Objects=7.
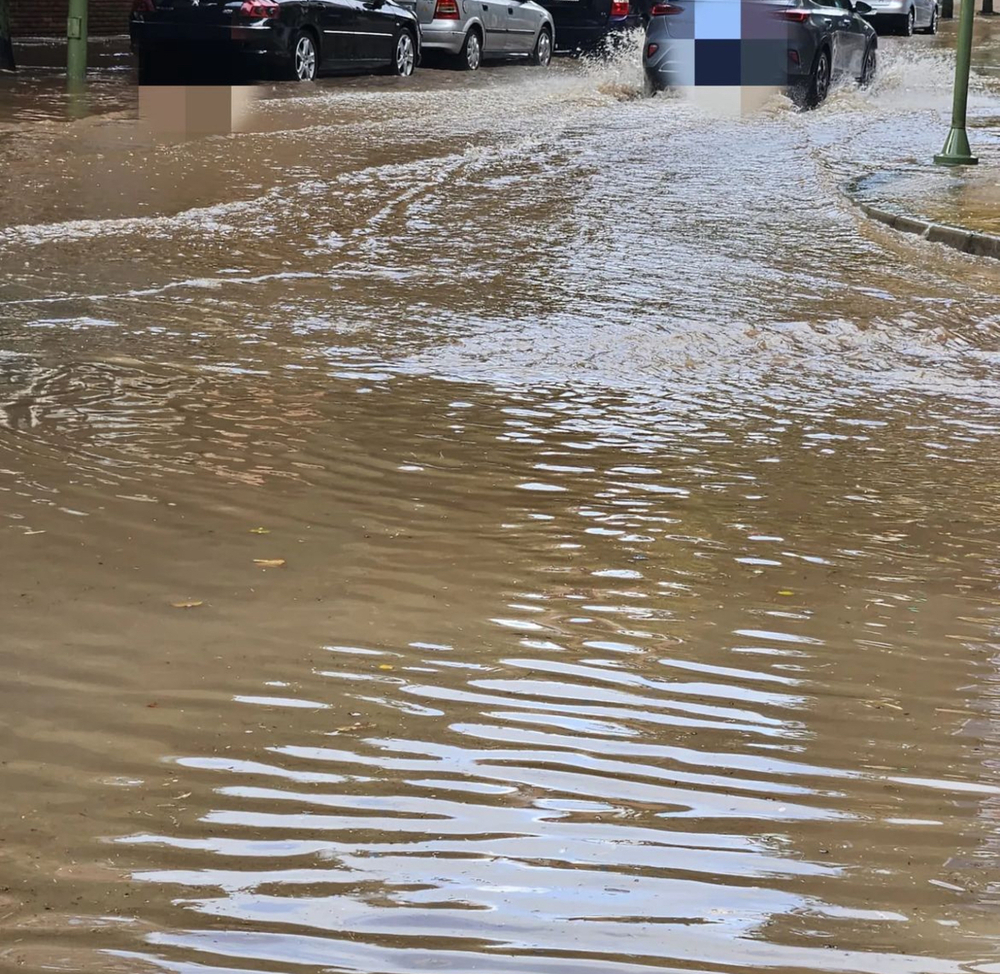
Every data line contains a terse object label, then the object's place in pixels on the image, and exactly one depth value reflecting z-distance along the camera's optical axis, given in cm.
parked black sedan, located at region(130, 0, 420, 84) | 1980
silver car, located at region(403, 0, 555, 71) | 2525
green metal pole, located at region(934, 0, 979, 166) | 1455
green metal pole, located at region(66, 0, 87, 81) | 1890
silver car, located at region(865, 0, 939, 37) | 4031
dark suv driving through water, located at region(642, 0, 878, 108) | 1977
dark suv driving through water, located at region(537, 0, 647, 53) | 2888
